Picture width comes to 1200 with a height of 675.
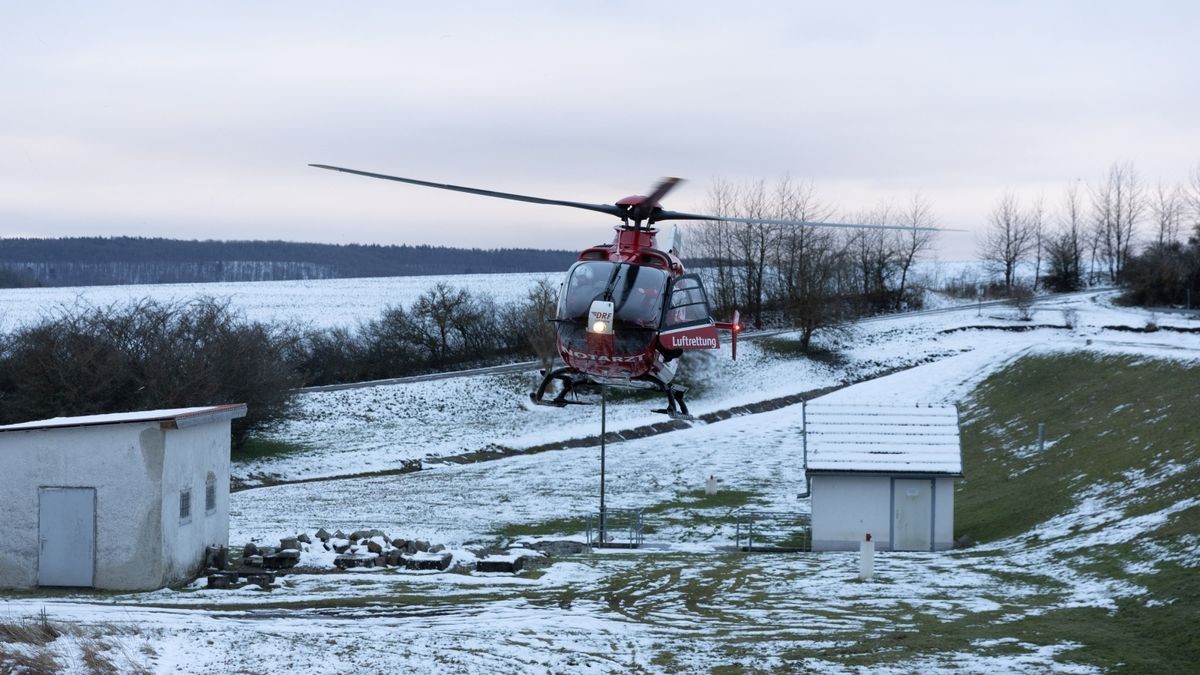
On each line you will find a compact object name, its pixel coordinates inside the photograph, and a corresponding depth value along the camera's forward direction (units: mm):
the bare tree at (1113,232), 113062
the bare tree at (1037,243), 110400
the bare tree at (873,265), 96750
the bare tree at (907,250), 97562
